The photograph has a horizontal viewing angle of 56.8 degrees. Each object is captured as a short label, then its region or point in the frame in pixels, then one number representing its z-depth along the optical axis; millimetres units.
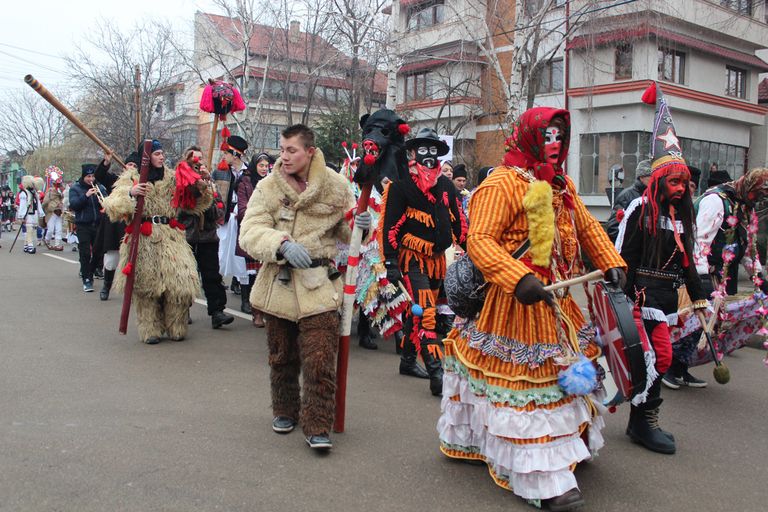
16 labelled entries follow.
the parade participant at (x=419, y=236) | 5898
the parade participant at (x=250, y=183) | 8797
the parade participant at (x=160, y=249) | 7301
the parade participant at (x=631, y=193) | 6617
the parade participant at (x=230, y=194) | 9227
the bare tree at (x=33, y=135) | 60844
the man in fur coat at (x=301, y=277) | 4348
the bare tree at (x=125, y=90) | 32938
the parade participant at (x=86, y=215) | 11500
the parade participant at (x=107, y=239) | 9108
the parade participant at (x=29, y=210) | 18344
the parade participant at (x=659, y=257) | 4539
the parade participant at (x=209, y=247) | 7773
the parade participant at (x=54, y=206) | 18250
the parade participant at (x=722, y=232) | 6074
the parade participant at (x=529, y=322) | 3518
